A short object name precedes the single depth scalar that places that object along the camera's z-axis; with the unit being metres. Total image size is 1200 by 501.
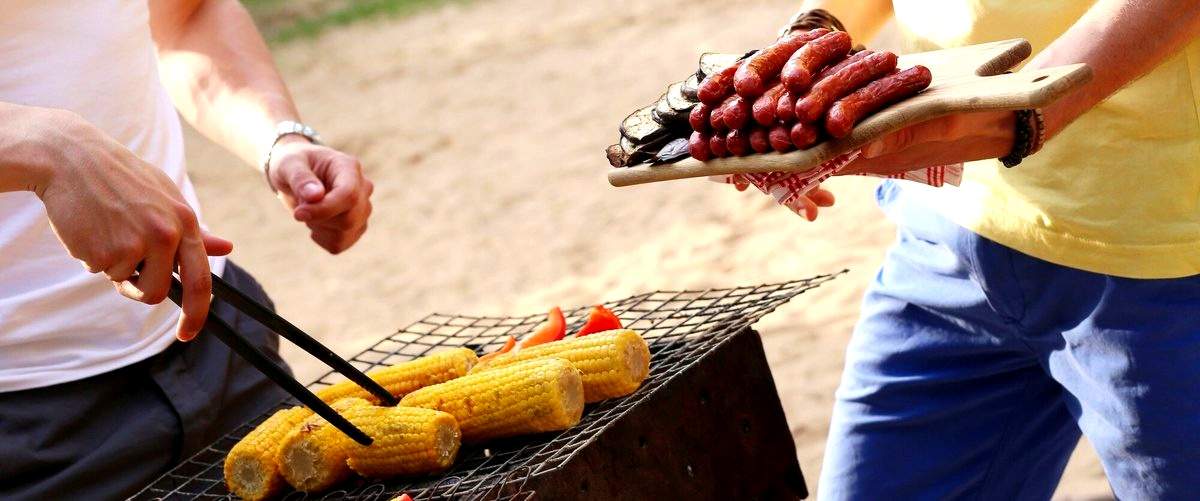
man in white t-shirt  3.85
